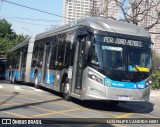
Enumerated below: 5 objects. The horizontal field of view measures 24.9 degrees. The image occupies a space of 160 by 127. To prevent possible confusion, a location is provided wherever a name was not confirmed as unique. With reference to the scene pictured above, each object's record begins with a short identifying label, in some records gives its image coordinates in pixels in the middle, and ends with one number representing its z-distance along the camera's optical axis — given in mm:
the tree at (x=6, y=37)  61125
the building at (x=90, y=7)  35750
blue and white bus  11906
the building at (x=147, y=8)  32300
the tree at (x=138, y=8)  30984
